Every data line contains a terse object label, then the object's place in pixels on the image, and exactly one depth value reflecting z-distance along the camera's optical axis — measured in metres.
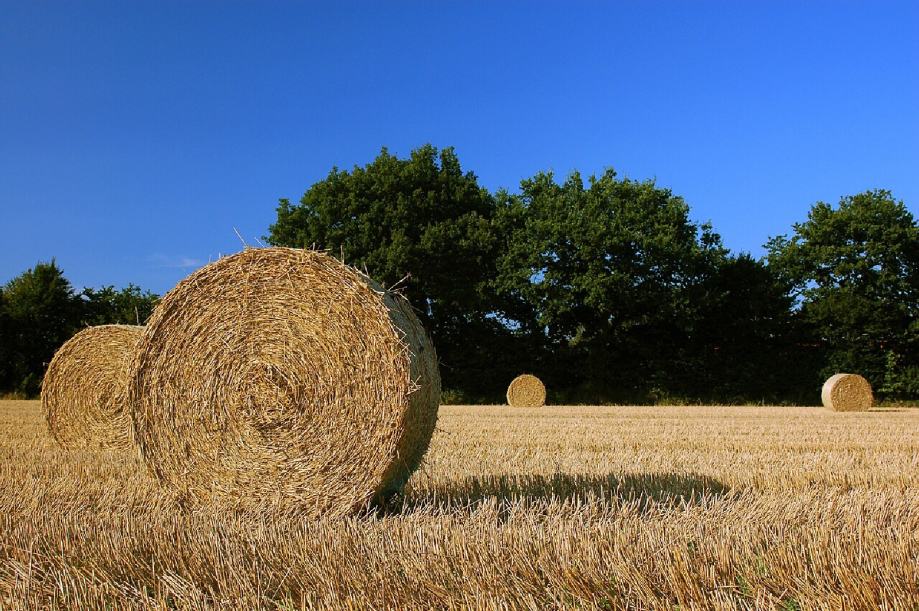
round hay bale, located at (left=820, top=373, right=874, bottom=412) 18.62
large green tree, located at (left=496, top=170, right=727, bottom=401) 23.84
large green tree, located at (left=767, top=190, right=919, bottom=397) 24.03
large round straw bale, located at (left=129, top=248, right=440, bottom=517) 4.69
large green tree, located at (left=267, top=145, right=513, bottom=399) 24.45
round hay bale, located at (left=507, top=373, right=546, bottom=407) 20.75
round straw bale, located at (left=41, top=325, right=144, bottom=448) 9.41
